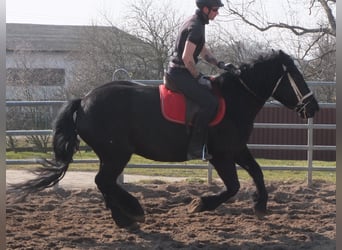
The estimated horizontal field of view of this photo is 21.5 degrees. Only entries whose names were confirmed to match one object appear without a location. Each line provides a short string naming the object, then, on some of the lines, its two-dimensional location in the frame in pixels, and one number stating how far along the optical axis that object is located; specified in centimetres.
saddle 929
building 3288
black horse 939
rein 947
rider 916
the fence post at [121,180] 1424
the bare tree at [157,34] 3485
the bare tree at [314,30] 3367
